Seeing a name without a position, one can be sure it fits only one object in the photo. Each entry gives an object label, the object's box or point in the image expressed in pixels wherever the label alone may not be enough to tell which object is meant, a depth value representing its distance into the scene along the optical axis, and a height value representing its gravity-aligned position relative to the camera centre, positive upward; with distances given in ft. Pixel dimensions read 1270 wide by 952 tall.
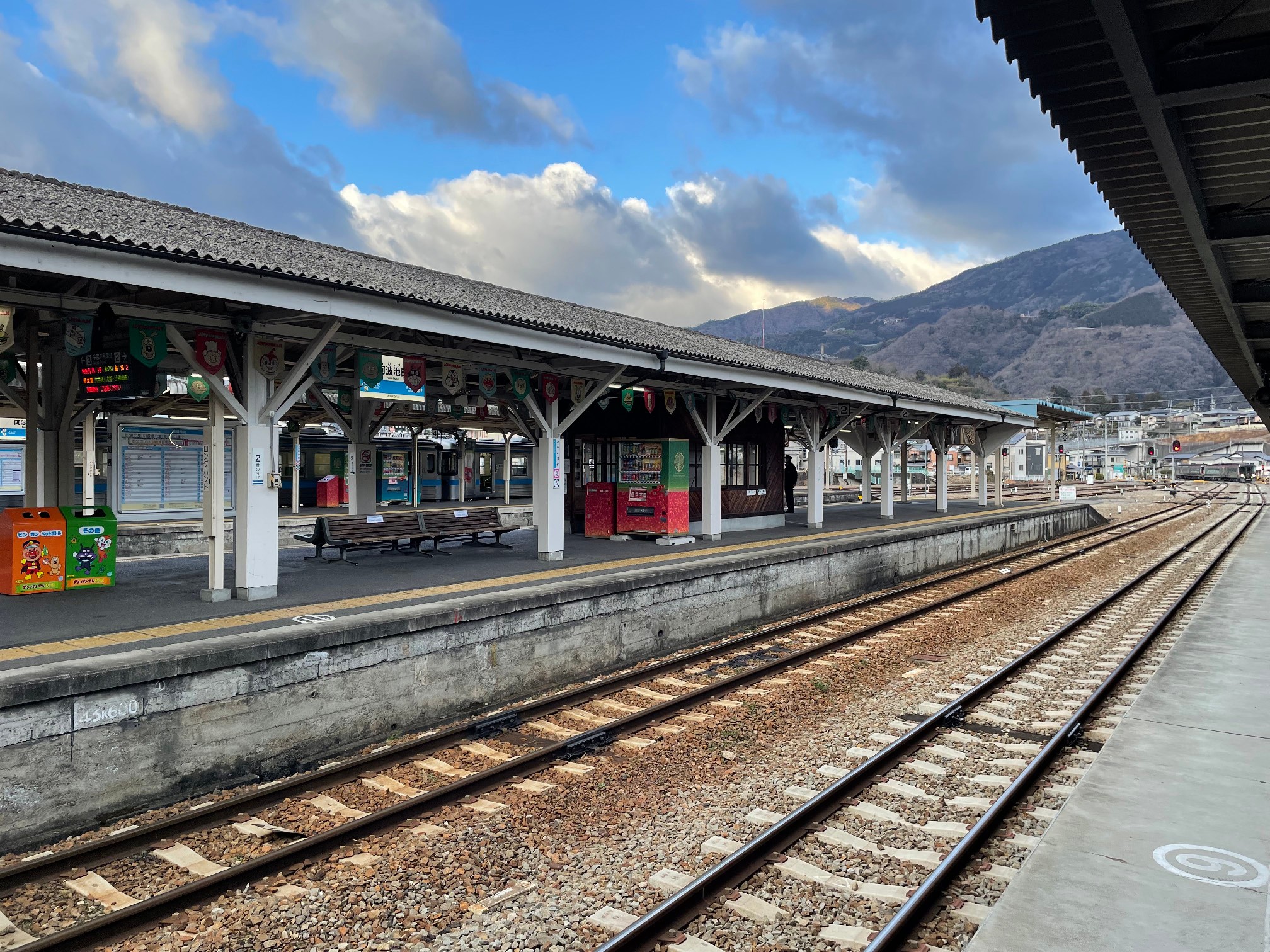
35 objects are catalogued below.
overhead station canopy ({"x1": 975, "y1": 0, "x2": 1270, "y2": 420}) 11.62 +6.27
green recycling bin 29.58 -2.78
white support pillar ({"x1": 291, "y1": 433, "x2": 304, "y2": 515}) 67.36 -0.28
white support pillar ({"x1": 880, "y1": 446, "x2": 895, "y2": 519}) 76.48 -1.36
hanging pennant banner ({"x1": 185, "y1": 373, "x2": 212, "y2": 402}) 25.75 +2.70
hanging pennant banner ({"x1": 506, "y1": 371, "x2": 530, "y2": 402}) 36.32 +3.92
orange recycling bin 27.89 -2.81
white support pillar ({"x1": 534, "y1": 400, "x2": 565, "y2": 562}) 38.55 -0.87
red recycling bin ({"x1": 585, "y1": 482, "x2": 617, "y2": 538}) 51.78 -2.55
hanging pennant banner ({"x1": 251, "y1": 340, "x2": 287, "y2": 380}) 27.17 +3.89
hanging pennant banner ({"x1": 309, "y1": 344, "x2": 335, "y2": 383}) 28.86 +3.81
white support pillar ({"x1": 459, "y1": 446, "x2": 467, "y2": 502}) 96.37 +0.01
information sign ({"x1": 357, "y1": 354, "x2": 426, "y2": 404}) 29.99 +3.23
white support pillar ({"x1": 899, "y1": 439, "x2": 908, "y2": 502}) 102.47 -0.62
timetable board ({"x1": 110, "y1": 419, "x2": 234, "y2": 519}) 45.96 +0.04
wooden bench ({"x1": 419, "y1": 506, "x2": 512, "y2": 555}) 42.75 -2.94
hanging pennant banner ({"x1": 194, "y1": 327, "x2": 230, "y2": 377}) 25.54 +3.90
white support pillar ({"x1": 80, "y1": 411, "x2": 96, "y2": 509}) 46.29 +0.81
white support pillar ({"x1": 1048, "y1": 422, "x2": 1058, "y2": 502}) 115.96 -0.25
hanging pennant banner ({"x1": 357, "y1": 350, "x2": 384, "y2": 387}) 29.50 +3.80
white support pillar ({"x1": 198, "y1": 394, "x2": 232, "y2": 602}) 26.73 -0.96
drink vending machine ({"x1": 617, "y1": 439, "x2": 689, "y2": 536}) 49.08 -1.09
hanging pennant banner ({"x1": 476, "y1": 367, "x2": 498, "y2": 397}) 35.99 +4.00
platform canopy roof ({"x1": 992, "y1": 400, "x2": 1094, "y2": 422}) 94.17 +7.20
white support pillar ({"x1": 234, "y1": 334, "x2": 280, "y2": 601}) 27.02 -0.91
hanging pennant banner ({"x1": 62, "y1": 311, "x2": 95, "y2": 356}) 23.70 +4.09
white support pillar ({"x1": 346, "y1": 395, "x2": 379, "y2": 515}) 47.60 +0.70
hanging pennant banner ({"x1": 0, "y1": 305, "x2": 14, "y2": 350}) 21.86 +4.01
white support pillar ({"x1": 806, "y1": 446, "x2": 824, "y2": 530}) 62.80 -1.49
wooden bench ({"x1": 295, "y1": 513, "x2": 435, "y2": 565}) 38.45 -2.98
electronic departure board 25.05 +3.01
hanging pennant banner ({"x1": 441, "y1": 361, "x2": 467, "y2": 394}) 35.06 +4.14
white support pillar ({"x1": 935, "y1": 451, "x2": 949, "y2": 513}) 90.84 -1.40
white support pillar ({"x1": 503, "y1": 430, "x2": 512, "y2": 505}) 88.98 +0.57
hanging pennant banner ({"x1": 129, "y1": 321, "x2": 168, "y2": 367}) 24.22 +3.86
